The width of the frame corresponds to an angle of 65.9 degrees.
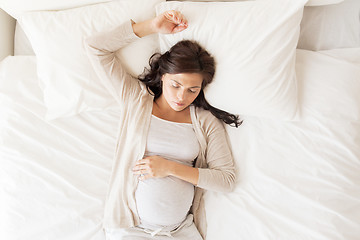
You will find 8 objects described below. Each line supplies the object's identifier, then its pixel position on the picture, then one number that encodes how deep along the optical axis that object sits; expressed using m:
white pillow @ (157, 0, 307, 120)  1.07
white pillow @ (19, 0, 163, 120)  1.24
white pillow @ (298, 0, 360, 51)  1.25
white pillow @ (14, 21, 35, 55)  1.52
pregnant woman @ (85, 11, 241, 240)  1.14
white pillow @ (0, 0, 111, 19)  1.29
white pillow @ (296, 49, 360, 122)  1.09
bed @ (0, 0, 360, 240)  1.07
